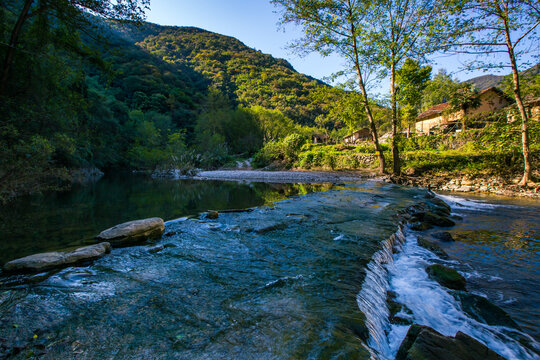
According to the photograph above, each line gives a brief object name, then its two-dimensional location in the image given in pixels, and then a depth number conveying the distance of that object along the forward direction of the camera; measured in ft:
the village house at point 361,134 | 182.03
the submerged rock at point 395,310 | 8.22
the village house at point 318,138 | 185.43
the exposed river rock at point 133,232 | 14.23
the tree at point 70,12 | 20.85
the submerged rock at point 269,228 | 16.59
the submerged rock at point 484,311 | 8.09
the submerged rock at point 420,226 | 20.36
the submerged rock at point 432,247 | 14.56
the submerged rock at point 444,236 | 17.43
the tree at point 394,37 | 42.16
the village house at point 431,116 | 84.72
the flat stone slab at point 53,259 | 10.24
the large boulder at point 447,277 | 10.77
